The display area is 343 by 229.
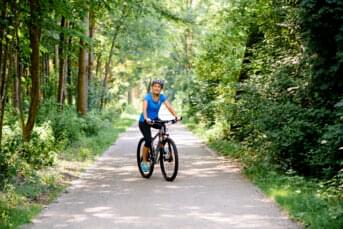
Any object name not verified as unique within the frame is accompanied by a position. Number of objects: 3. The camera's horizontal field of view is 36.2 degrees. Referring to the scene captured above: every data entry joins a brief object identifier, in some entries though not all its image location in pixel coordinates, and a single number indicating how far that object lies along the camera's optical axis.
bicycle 10.67
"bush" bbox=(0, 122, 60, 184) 9.70
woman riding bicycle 10.72
